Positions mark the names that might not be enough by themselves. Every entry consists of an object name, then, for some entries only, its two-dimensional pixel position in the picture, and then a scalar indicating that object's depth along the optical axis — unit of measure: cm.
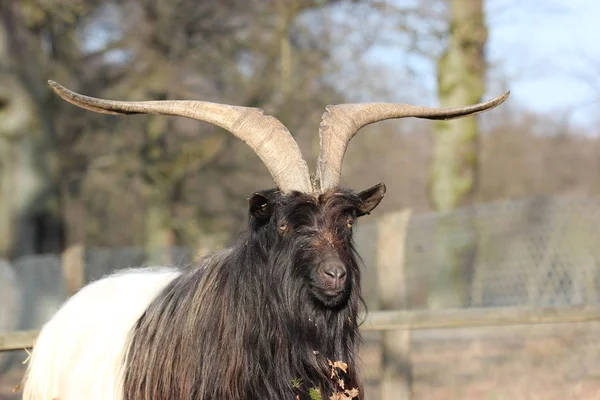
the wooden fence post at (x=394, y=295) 1543
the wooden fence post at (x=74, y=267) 1806
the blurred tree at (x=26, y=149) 3431
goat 930
